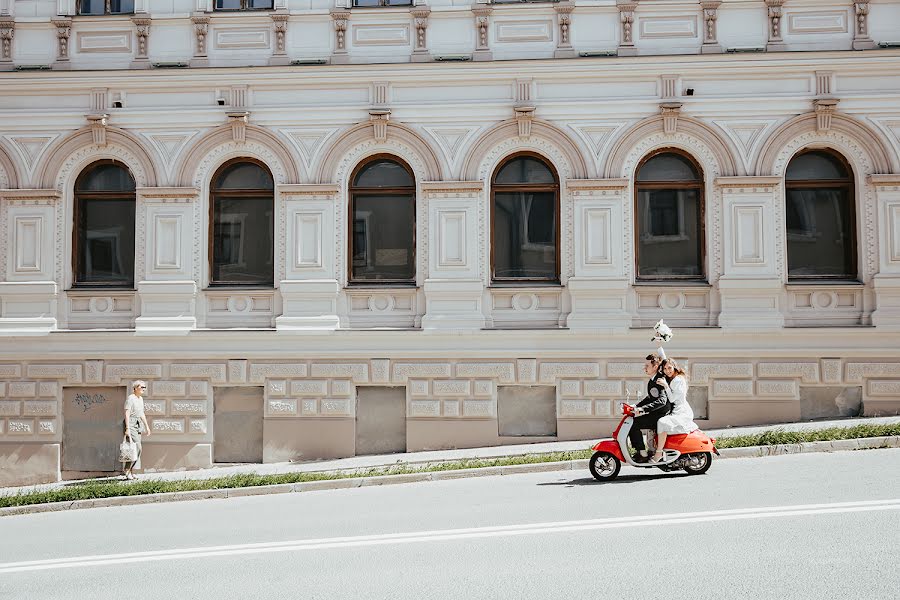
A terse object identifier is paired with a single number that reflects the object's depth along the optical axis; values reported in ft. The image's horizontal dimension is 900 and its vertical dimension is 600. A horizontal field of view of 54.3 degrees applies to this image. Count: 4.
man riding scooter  38.22
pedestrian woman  48.80
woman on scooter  37.86
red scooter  38.11
